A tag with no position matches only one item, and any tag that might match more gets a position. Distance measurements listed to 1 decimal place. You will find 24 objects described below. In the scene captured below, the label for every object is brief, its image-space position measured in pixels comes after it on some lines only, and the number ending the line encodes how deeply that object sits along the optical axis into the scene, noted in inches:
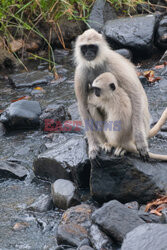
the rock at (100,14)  938.7
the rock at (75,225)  331.6
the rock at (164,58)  781.3
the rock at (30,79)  780.0
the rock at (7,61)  863.7
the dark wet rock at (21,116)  599.2
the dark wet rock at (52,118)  585.9
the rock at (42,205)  394.3
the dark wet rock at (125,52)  790.5
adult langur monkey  398.0
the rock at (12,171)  466.2
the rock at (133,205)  370.6
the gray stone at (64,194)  389.0
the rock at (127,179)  382.3
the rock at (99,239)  313.4
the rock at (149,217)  331.3
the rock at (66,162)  431.8
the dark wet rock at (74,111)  589.0
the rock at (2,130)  599.9
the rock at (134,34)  801.6
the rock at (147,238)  255.1
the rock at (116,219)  313.7
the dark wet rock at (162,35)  823.8
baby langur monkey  376.2
